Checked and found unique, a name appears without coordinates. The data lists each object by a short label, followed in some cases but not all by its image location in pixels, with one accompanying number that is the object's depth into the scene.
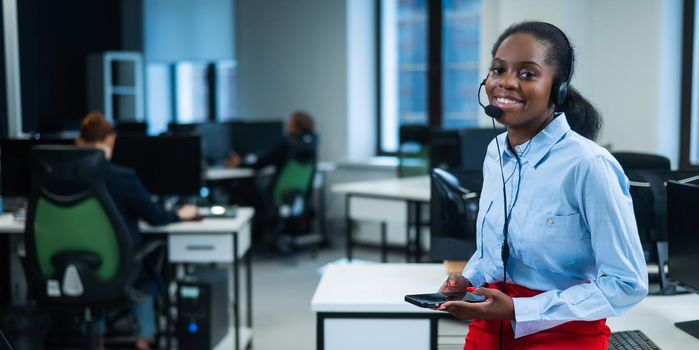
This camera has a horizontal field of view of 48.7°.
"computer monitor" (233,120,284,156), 7.29
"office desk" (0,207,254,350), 3.88
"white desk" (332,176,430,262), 5.03
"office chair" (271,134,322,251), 6.45
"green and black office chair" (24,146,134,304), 3.34
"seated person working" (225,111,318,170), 6.45
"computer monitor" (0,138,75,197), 4.27
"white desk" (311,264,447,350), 2.28
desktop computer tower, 3.89
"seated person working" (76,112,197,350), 3.57
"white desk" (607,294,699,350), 2.08
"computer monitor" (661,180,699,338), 2.16
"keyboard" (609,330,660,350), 1.96
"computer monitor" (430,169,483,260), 2.63
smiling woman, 1.38
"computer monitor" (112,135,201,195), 4.31
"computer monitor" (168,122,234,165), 7.36
